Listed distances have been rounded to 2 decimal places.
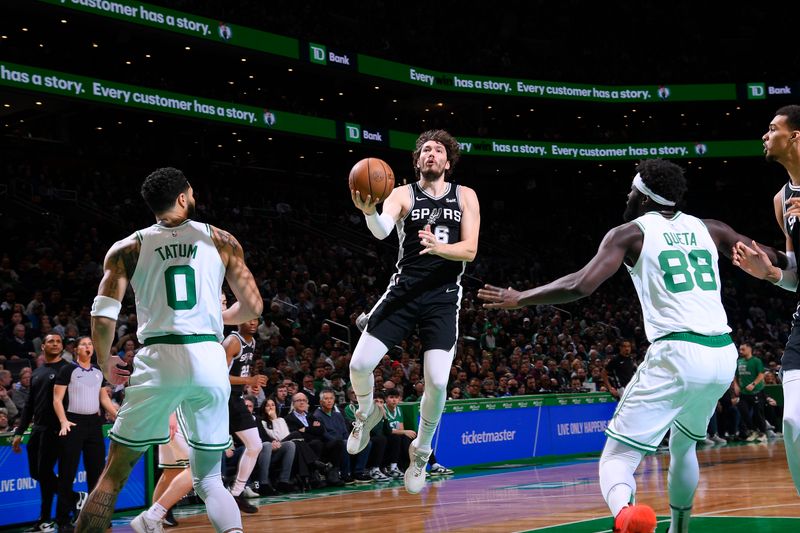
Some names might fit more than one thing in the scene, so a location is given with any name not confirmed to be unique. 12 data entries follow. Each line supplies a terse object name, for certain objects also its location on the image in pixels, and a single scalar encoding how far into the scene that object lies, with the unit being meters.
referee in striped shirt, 9.95
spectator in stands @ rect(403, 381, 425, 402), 16.23
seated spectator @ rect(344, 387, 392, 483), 14.37
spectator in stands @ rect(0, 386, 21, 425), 12.05
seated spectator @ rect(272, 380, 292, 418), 13.88
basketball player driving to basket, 7.27
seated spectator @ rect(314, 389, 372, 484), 13.80
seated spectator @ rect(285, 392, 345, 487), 13.58
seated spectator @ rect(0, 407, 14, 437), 11.38
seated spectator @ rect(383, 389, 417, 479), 14.76
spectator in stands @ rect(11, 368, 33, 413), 12.52
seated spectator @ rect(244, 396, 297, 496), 12.79
